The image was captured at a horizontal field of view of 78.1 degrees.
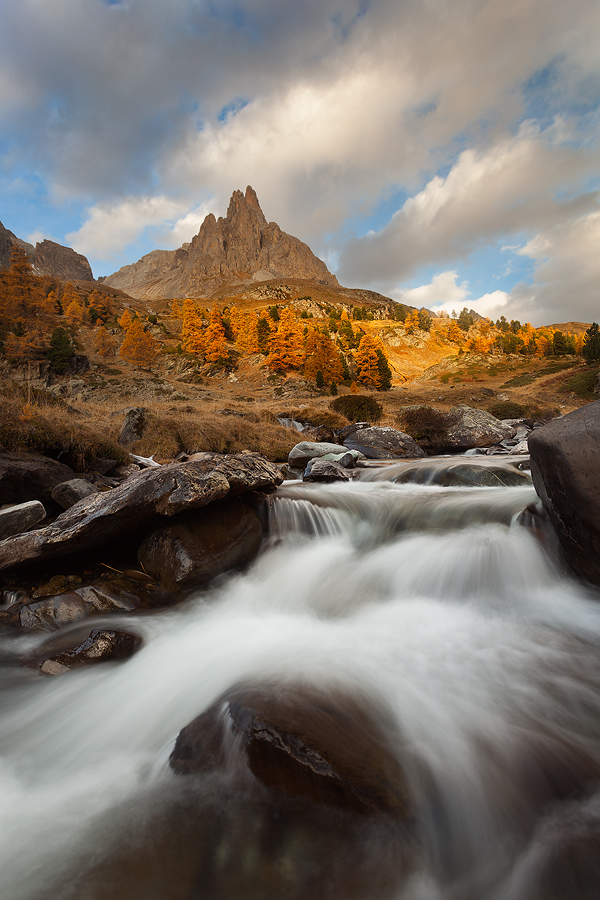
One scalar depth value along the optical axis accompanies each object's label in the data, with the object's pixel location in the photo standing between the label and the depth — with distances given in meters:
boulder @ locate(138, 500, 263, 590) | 5.39
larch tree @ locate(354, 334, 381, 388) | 52.50
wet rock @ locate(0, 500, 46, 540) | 5.38
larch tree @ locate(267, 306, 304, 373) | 53.50
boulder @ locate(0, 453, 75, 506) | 6.41
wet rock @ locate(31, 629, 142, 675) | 3.82
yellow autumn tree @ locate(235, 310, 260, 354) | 62.97
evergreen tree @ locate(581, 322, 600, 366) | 47.81
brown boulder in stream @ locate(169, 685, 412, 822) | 2.16
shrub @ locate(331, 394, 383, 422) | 26.33
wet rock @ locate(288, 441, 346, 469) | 13.62
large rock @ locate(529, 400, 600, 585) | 4.12
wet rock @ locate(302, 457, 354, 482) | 10.77
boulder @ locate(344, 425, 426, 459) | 17.06
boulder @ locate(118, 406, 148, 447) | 14.88
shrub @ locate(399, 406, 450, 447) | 19.84
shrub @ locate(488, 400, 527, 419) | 25.88
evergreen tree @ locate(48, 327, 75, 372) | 45.34
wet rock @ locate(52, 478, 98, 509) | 6.48
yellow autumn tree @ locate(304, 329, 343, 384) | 50.12
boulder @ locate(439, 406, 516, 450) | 18.41
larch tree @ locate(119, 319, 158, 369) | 59.25
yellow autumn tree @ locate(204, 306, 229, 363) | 57.96
